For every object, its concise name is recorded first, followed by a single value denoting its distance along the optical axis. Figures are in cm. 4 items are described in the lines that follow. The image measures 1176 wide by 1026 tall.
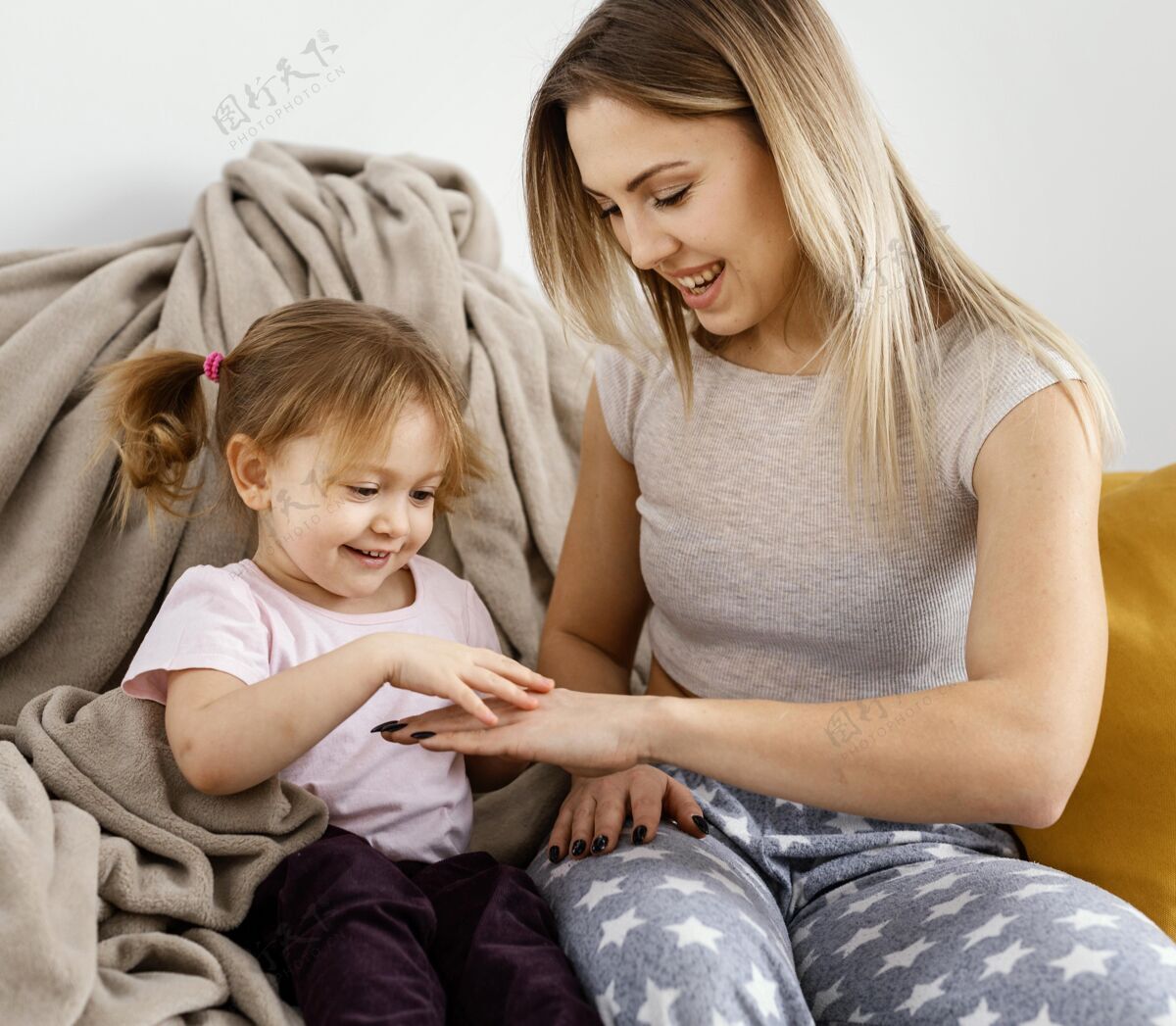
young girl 90
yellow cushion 108
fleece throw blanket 89
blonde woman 88
